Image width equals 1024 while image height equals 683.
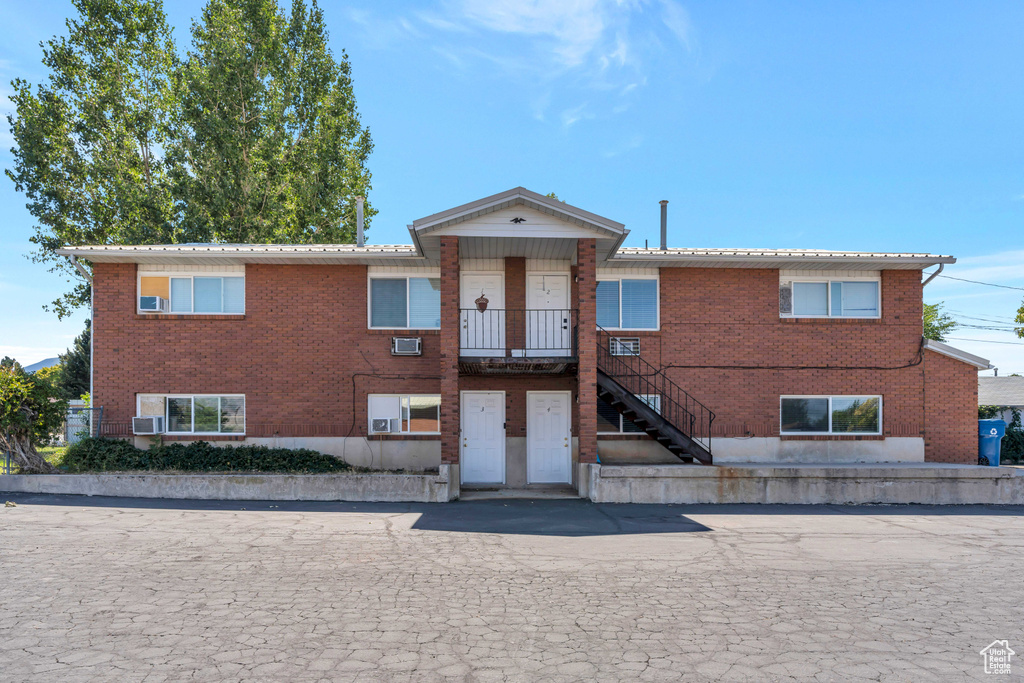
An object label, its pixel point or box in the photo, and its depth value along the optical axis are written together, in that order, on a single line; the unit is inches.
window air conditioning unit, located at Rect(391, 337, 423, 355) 559.2
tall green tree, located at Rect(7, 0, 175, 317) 928.9
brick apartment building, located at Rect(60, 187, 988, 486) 566.9
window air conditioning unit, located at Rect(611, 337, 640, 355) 579.5
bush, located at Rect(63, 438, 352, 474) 528.7
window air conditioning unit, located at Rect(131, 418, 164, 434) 553.6
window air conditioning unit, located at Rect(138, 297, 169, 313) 562.9
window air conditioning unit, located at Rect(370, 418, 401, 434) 568.1
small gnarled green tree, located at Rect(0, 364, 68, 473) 498.0
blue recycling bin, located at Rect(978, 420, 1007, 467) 604.1
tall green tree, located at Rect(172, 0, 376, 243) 960.3
